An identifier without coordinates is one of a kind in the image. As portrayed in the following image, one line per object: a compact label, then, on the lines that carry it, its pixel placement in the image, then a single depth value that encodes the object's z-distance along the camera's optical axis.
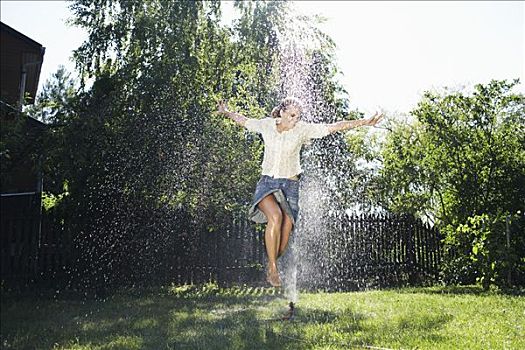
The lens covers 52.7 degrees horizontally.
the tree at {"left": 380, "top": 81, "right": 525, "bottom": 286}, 8.00
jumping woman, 4.47
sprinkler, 4.86
